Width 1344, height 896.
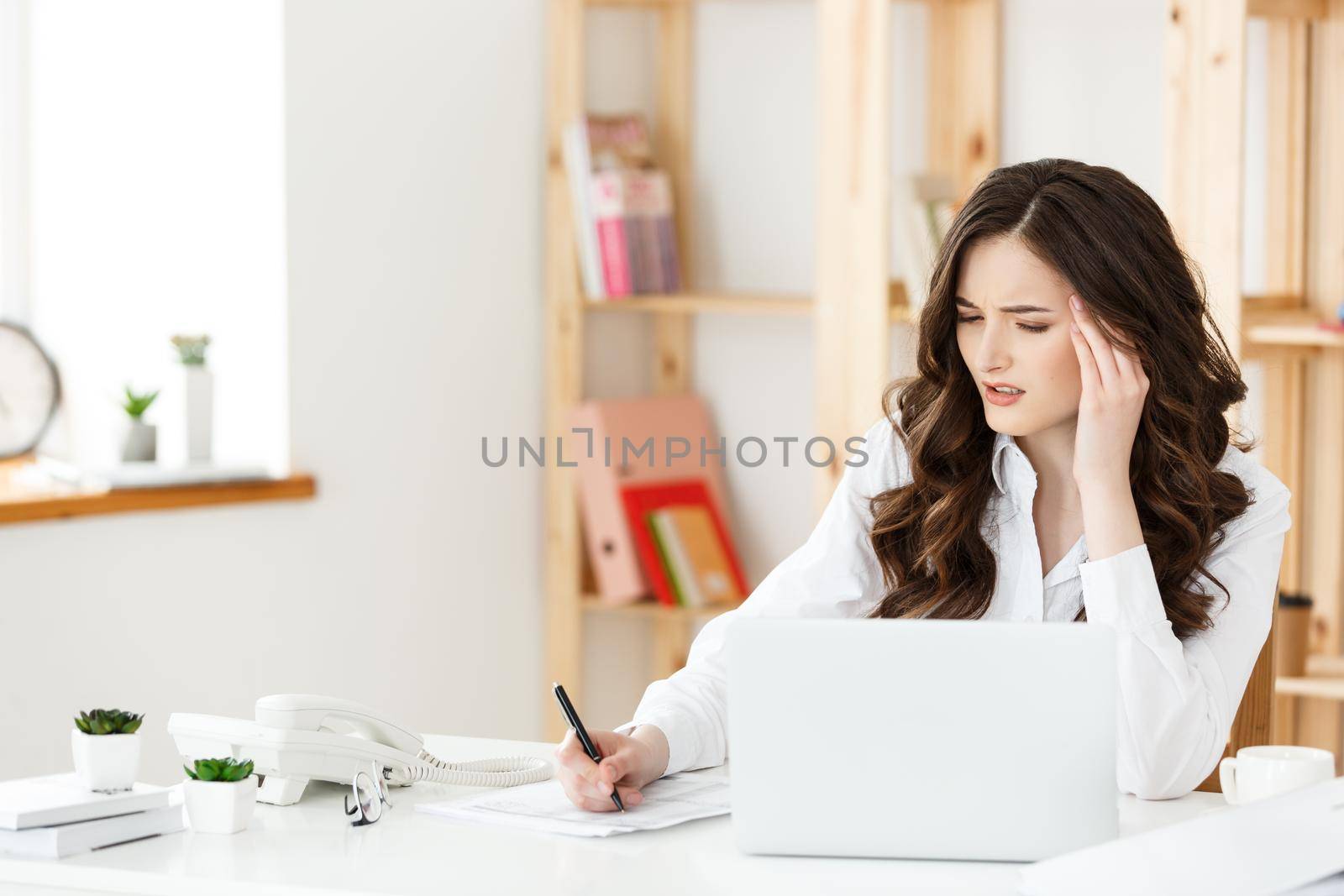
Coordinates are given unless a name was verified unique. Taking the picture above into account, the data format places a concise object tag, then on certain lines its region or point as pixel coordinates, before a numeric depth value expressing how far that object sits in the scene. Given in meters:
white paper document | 3.91
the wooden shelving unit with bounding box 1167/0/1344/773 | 5.36
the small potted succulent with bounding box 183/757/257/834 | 3.90
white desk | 3.73
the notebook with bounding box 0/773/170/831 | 3.84
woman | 4.17
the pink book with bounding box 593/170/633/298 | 6.45
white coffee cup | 4.00
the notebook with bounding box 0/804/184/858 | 3.83
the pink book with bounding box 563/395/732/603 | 6.64
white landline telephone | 4.00
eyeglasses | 3.94
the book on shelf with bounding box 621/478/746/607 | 6.64
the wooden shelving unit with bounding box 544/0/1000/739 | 5.88
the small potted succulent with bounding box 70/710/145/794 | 3.91
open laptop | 3.74
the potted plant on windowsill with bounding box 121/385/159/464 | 5.53
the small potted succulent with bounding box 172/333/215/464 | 5.53
